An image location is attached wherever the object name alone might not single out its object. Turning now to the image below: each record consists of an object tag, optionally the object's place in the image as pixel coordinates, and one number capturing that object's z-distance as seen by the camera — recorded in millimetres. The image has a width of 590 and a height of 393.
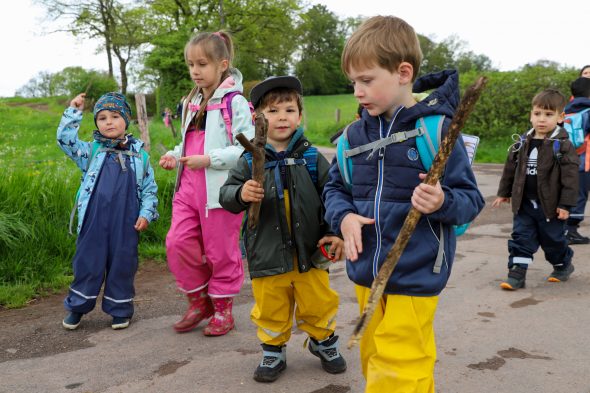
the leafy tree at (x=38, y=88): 47969
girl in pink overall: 3955
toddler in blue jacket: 4137
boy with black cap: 3203
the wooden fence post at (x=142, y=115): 10532
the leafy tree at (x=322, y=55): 66938
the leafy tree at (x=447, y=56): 68056
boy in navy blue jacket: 2344
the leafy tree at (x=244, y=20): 37844
